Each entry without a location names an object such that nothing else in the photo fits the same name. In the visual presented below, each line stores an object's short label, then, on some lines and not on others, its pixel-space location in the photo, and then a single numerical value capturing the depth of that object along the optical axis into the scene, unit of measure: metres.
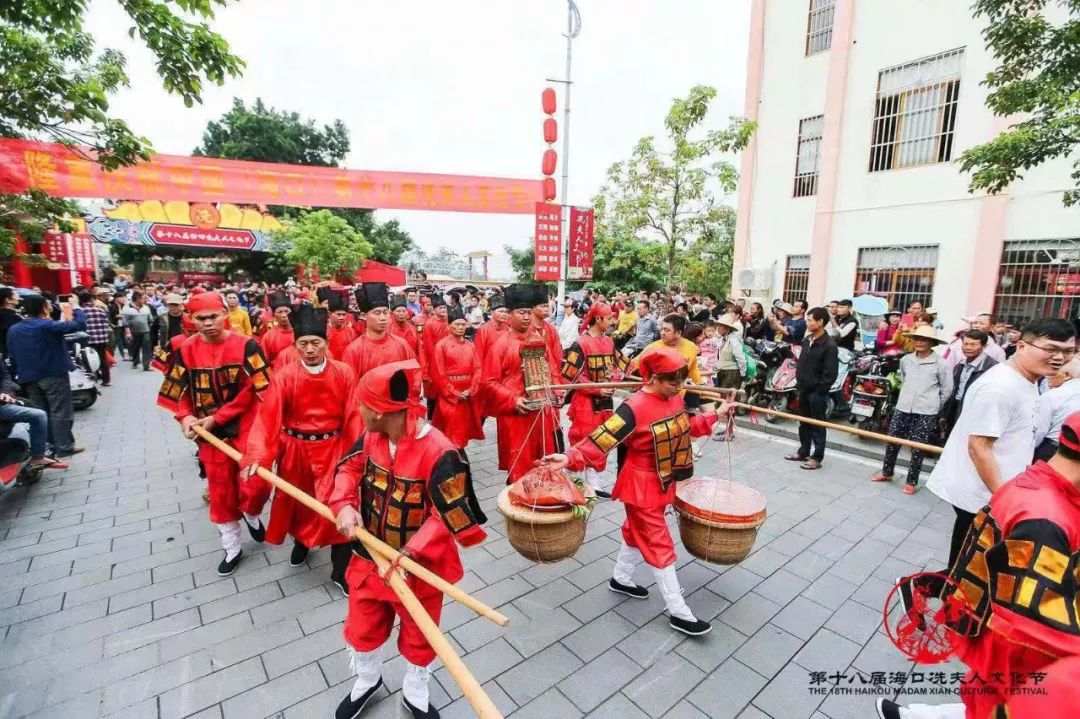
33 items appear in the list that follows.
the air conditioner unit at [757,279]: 14.84
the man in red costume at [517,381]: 5.21
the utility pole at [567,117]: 11.38
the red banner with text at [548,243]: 11.24
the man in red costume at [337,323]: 6.55
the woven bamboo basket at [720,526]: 3.08
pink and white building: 10.54
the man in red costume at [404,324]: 7.41
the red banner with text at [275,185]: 12.77
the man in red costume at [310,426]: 3.78
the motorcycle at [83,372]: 8.48
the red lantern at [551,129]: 11.60
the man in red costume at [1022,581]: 1.64
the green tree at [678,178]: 10.48
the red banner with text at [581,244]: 11.87
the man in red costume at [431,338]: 6.66
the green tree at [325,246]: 24.78
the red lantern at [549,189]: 12.23
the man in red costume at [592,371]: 5.66
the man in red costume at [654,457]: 3.30
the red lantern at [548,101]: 11.37
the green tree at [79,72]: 5.05
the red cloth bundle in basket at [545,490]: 2.94
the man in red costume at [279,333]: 6.01
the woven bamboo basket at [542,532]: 2.79
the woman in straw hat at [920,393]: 5.56
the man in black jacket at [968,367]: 5.71
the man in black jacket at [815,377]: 6.42
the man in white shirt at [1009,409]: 2.95
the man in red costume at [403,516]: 2.42
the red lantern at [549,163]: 11.94
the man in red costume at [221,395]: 4.11
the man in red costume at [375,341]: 5.27
